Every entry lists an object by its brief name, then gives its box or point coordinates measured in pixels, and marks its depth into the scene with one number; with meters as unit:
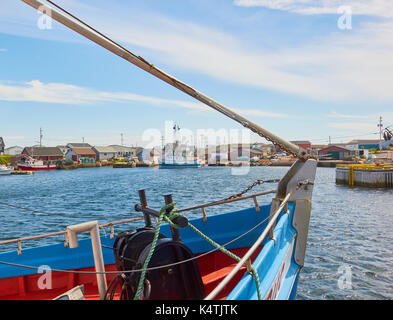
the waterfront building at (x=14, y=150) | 152.85
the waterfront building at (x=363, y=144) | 128.12
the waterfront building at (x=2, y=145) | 127.69
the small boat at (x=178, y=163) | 121.56
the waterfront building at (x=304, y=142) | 127.54
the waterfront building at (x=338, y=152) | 100.89
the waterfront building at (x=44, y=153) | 117.56
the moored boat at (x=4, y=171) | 91.82
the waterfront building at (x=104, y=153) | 141.86
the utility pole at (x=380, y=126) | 106.81
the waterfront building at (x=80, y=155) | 132.00
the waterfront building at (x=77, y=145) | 138.88
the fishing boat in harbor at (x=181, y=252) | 4.15
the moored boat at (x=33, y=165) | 106.81
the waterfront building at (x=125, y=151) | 151.88
